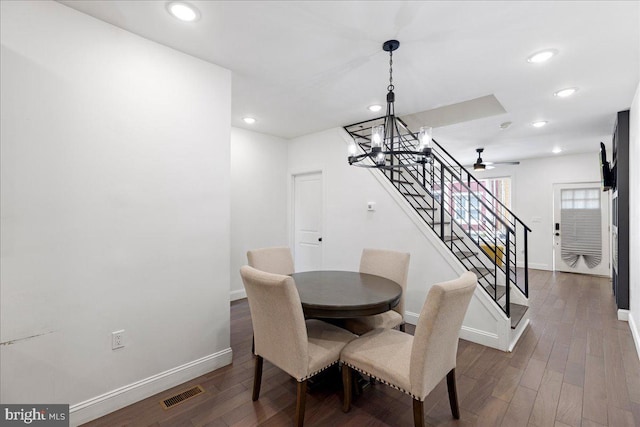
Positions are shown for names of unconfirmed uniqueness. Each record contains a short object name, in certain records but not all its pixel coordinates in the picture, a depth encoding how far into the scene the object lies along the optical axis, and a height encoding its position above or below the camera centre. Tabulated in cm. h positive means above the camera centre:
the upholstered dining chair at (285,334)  163 -75
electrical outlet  192 -86
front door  578 -31
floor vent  198 -133
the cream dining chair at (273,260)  282 -47
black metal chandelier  200 +52
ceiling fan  495 +87
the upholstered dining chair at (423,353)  147 -85
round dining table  186 -59
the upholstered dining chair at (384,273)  233 -57
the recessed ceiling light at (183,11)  173 +129
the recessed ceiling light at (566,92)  287 +127
